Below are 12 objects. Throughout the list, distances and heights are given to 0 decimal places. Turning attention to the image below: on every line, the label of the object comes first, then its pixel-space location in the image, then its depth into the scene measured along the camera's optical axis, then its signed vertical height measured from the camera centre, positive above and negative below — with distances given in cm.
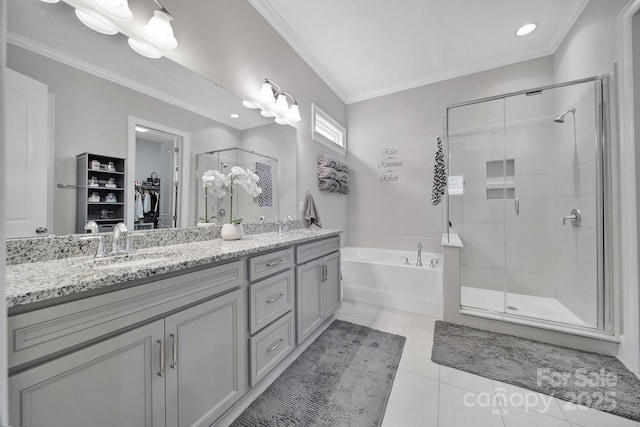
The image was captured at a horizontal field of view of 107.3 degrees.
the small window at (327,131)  283 +116
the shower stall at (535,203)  187 +12
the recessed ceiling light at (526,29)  228 +182
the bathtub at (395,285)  235 -76
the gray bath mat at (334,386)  121 -104
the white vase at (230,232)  164 -12
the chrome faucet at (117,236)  110 -10
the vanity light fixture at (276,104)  204 +101
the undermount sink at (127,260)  94 -20
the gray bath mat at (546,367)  133 -102
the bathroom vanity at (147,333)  62 -42
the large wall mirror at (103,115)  93 +53
